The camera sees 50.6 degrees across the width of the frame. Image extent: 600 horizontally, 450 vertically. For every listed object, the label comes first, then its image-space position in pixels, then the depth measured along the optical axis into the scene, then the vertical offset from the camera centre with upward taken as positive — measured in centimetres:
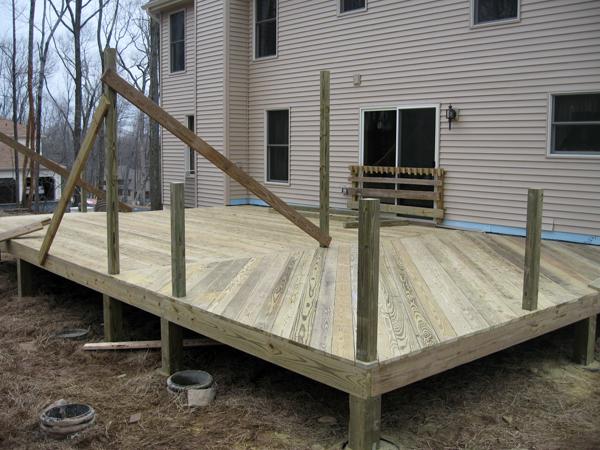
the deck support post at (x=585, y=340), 536 -150
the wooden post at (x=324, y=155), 652 +7
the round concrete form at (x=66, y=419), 384 -160
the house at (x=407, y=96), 764 +100
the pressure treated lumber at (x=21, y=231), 768 -86
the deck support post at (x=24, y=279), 770 -143
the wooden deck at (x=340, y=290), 383 -103
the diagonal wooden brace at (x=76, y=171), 537 -9
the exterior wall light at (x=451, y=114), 876 +66
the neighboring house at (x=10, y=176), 2959 -79
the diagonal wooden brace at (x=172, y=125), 533 +31
